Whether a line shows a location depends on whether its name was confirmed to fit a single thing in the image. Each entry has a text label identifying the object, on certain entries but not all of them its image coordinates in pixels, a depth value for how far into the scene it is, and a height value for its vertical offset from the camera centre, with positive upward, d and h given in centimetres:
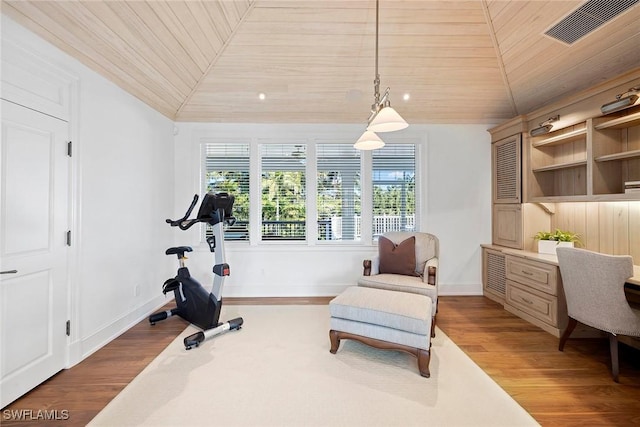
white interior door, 185 -24
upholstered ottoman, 214 -89
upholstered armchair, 292 -60
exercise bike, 282 -79
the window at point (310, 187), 423 +46
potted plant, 313 -30
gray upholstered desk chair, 204 -63
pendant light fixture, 198 +74
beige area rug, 171 -128
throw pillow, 327 -52
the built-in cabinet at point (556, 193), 267 +27
